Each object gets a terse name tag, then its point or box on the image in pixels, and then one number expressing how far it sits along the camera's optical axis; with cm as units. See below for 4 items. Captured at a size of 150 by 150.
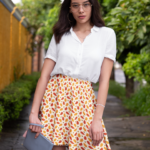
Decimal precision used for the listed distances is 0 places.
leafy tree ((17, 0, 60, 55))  1327
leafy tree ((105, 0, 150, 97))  389
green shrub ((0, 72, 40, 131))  468
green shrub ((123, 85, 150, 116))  611
